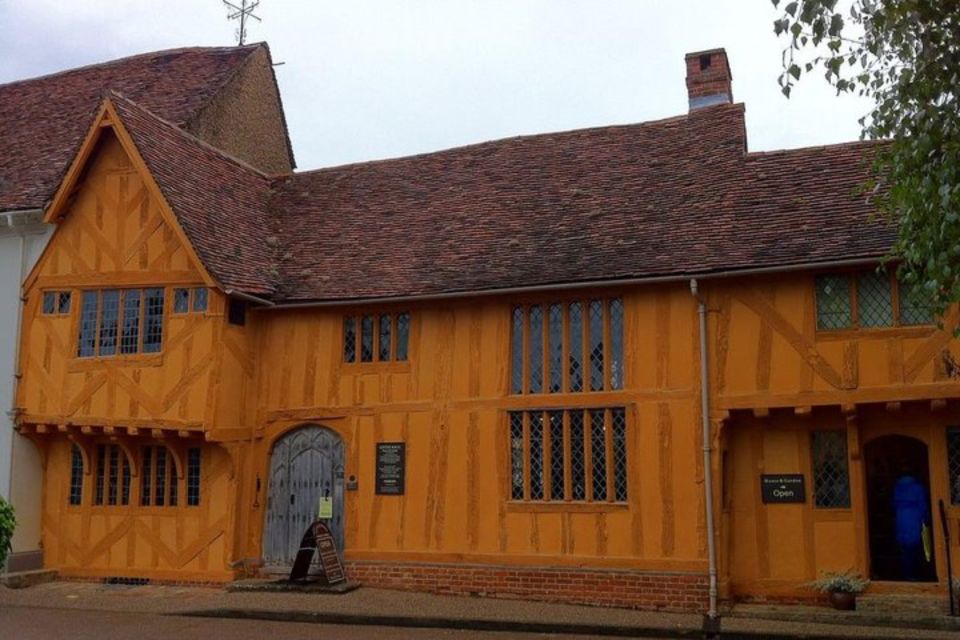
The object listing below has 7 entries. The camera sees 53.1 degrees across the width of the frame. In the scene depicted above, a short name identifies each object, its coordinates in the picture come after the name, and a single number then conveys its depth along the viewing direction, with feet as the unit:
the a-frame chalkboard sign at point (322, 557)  47.60
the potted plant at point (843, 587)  40.52
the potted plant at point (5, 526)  36.55
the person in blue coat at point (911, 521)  42.09
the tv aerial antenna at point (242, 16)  84.84
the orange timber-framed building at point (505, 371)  42.73
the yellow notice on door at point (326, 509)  50.01
